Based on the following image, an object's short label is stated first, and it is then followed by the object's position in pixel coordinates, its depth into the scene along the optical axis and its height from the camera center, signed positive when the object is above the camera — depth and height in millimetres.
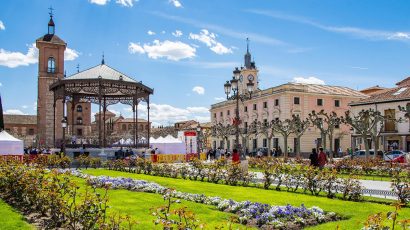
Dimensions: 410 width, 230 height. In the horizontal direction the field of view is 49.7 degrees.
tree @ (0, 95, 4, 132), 46575 +2434
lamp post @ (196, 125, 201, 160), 35934 +302
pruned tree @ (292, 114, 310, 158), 38462 +1153
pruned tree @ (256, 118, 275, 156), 46038 +1237
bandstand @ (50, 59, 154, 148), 27828 +3509
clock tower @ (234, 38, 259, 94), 67125 +9542
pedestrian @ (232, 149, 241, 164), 18191 -716
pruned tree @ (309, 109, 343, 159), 33756 +1208
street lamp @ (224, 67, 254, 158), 20056 +2419
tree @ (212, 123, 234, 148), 50231 +907
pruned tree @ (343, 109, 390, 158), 27312 +1109
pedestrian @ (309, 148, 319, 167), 17016 -811
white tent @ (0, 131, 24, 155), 27078 -258
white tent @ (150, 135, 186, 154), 35750 -452
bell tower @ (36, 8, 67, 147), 59750 +8545
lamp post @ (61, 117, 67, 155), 27773 +989
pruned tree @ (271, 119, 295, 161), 38388 +1078
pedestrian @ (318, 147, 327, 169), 16909 -810
